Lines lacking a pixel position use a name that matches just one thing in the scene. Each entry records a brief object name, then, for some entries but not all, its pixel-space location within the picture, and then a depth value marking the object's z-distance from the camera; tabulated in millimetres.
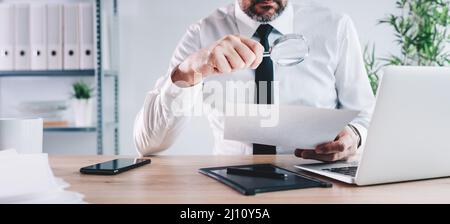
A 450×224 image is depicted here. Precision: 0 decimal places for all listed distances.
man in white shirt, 1428
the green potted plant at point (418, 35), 2266
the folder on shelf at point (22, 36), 2008
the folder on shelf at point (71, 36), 2002
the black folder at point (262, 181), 669
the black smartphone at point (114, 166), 854
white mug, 851
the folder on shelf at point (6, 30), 2000
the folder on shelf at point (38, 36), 2002
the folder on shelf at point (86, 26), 2006
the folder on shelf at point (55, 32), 2000
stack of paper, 597
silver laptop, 654
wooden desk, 629
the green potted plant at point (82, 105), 2092
